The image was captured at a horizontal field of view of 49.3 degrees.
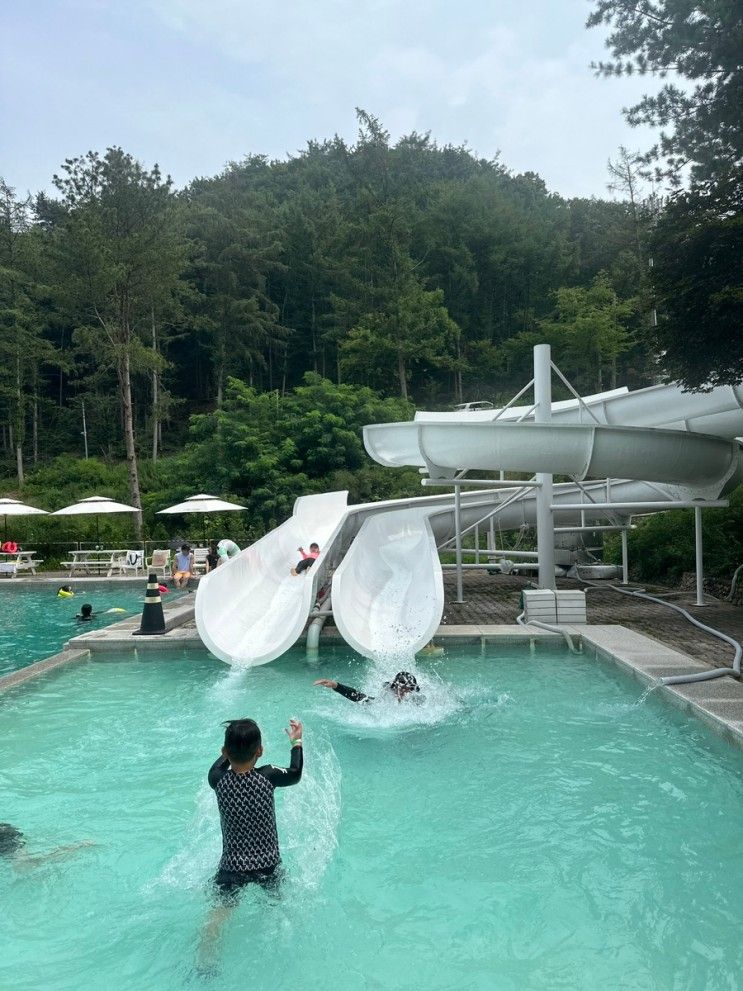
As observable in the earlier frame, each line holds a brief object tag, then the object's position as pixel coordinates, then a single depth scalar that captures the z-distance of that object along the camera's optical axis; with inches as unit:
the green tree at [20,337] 1235.2
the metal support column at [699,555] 423.2
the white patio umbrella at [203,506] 737.0
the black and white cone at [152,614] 380.8
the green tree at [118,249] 930.7
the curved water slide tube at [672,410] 437.1
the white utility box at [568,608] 382.9
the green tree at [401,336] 1206.9
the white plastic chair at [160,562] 698.8
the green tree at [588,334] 1152.8
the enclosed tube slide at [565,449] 367.2
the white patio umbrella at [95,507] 744.3
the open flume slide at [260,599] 326.0
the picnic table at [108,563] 736.3
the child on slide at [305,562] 404.5
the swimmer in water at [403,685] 252.2
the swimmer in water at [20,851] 166.1
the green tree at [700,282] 286.8
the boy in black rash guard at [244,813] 129.3
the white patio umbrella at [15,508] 765.3
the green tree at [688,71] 291.9
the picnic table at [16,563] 733.9
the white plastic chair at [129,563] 734.7
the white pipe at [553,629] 351.5
